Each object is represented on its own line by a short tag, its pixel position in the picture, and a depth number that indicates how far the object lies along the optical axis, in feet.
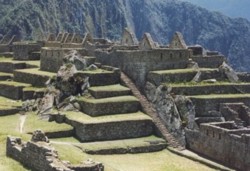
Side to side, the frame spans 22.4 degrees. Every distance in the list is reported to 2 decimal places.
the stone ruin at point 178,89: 131.44
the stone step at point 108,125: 134.92
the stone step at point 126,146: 128.06
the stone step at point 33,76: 171.65
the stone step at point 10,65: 197.57
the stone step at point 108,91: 148.36
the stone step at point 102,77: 155.70
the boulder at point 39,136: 89.80
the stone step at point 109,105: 141.79
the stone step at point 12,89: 171.31
